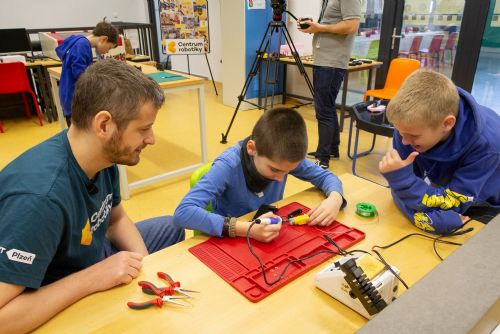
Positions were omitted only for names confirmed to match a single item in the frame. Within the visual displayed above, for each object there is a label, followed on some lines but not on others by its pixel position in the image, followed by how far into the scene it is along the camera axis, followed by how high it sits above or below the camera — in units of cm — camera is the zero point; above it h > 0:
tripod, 356 -46
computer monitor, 474 -29
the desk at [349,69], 407 -61
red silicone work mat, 91 -61
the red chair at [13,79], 414 -65
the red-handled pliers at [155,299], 82 -59
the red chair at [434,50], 401 -42
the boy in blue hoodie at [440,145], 120 -42
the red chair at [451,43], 382 -33
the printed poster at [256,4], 475 +10
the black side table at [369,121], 256 -74
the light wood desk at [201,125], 279 -90
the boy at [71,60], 271 -30
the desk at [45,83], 445 -76
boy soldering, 110 -55
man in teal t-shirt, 77 -38
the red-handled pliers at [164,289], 86 -59
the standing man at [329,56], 293 -35
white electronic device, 79 -56
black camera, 335 +4
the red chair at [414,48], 422 -42
